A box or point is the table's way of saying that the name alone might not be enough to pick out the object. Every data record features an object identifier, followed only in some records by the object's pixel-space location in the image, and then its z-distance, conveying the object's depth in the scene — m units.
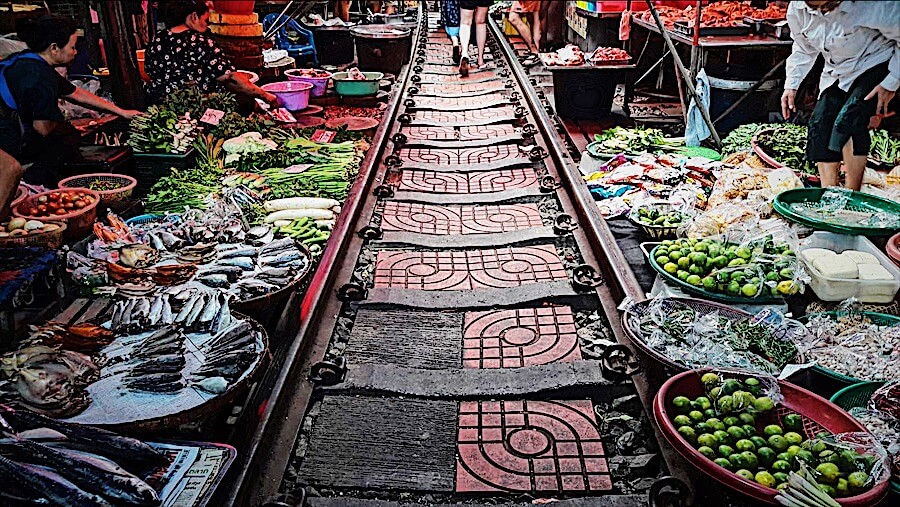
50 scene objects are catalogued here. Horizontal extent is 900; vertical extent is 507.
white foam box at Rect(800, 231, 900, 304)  3.59
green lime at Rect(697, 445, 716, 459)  2.42
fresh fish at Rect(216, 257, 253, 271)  3.92
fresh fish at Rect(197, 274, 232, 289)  3.71
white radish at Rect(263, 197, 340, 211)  5.41
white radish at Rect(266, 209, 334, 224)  5.22
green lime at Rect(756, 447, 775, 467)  2.38
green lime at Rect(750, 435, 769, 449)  2.44
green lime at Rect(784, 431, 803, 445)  2.48
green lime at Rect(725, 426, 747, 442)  2.48
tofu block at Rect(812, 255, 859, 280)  3.62
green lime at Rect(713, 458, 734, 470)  2.36
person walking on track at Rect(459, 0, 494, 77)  11.36
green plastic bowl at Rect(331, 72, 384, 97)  9.65
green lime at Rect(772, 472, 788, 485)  2.30
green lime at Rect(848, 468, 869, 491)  2.24
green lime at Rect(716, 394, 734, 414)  2.60
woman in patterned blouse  7.48
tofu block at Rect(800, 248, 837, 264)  3.82
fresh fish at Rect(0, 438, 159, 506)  2.15
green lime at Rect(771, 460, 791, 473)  2.34
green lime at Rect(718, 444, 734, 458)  2.40
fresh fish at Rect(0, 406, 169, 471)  2.31
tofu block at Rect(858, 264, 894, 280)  3.60
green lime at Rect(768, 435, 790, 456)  2.45
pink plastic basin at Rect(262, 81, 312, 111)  8.88
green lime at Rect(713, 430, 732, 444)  2.47
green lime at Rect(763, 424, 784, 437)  2.55
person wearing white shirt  4.49
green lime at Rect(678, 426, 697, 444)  2.51
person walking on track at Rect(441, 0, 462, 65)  12.96
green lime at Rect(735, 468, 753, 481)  2.29
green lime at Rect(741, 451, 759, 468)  2.36
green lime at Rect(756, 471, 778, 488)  2.26
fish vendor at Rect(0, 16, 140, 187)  5.28
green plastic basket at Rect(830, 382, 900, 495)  2.86
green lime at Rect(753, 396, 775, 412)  2.63
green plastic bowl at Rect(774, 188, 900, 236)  4.06
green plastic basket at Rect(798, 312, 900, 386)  3.08
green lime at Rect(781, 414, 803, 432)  2.61
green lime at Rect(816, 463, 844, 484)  2.27
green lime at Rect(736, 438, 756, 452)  2.41
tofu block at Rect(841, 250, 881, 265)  3.74
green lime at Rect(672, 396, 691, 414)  2.66
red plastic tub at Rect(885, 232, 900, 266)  3.76
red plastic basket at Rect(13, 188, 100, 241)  4.78
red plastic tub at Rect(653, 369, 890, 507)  2.22
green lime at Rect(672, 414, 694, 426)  2.57
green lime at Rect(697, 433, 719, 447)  2.46
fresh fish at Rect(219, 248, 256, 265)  4.06
